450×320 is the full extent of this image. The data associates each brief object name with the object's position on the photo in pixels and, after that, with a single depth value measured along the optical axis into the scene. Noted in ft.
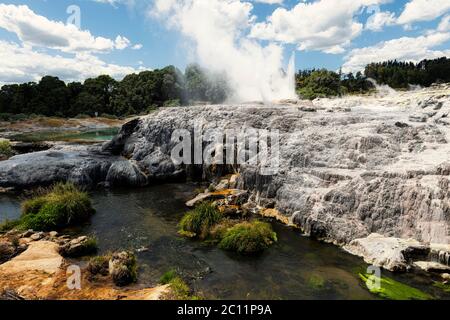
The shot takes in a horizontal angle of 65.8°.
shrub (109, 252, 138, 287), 40.01
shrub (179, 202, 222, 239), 56.59
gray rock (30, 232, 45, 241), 54.13
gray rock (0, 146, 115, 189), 89.15
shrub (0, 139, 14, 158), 124.92
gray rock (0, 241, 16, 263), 46.61
